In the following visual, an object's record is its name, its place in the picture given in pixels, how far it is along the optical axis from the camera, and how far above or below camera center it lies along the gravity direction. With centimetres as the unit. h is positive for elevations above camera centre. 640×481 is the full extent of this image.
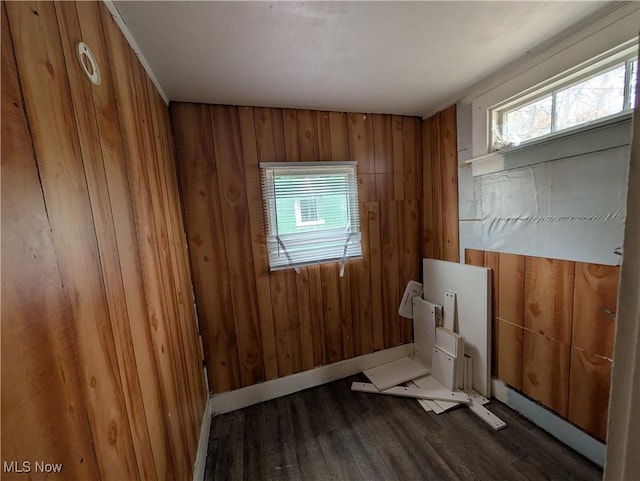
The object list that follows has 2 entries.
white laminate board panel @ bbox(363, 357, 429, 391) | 213 -147
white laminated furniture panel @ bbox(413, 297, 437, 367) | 225 -113
